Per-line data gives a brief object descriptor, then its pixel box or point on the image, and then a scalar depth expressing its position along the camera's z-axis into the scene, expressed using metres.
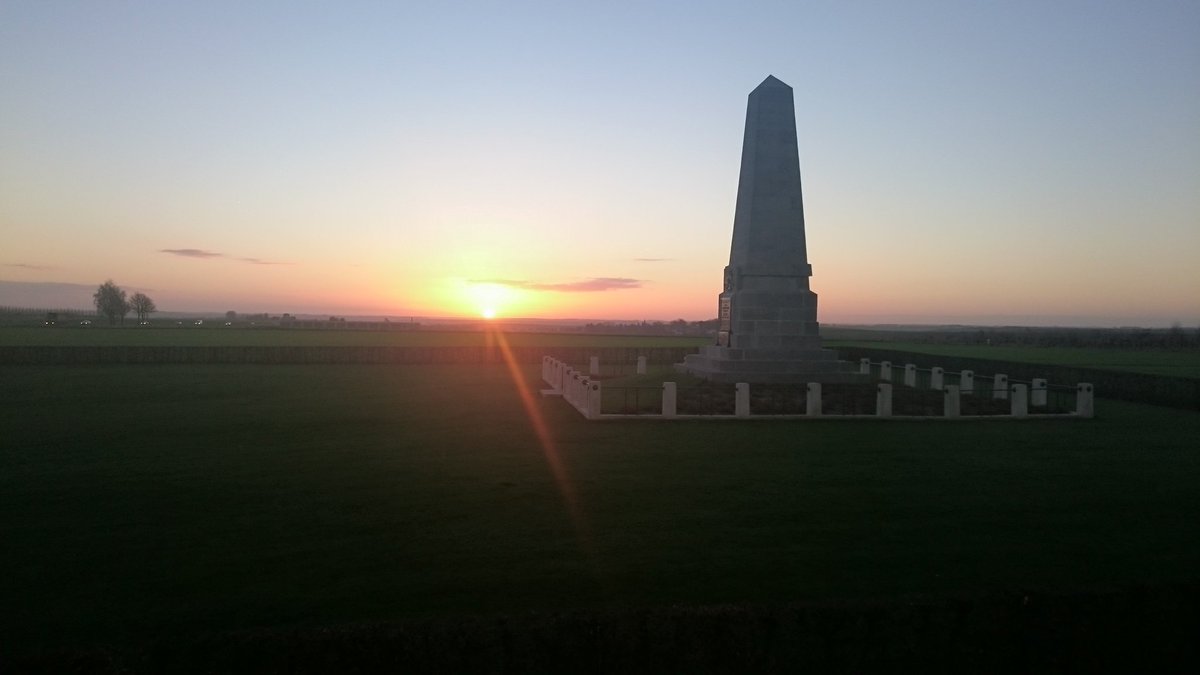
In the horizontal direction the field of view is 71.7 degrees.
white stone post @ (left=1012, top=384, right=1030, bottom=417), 16.09
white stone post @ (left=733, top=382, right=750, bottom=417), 15.47
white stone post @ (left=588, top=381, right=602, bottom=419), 15.33
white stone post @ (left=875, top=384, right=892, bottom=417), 15.79
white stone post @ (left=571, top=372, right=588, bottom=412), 16.73
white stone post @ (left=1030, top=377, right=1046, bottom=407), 17.81
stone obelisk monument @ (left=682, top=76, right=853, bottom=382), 19.31
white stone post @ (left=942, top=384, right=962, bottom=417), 16.05
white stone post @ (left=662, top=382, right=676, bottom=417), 15.45
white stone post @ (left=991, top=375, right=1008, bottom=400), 18.41
